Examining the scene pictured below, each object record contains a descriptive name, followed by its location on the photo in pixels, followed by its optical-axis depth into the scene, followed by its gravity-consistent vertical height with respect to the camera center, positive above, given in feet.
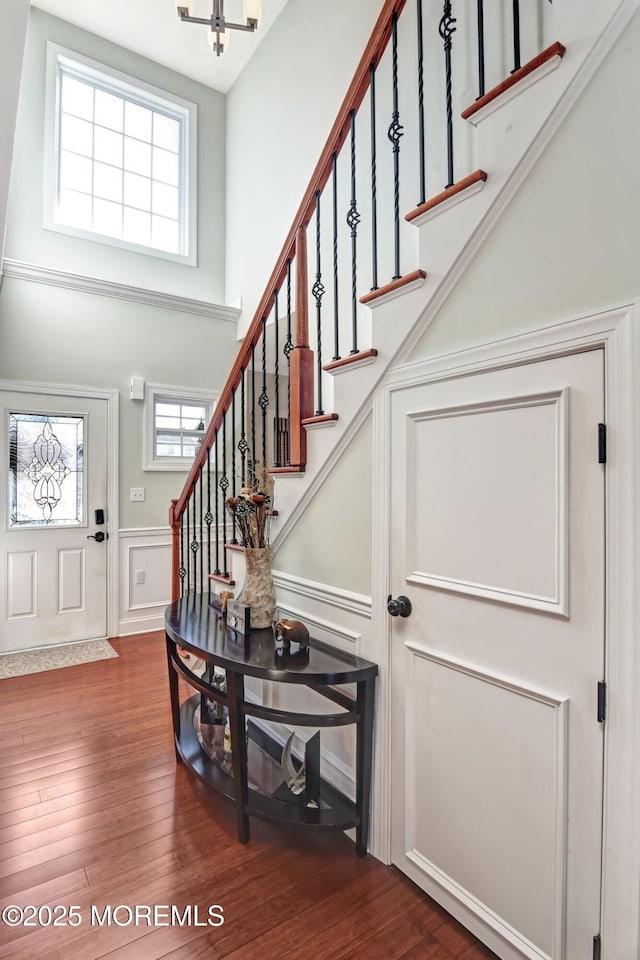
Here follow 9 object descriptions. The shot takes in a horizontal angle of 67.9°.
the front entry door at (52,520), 12.43 -0.97
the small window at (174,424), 14.48 +1.91
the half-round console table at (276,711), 5.38 -2.65
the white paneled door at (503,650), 3.70 -1.48
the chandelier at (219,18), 8.26 +8.30
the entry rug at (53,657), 11.46 -4.43
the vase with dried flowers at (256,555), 6.77 -0.99
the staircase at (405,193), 3.94 +3.35
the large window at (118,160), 13.74 +10.16
